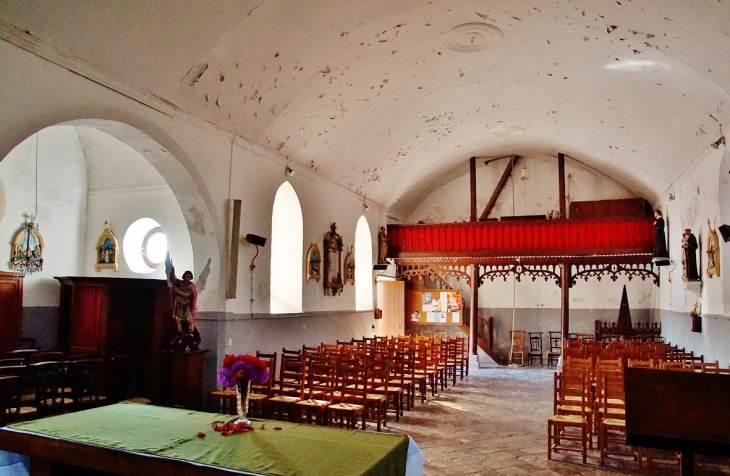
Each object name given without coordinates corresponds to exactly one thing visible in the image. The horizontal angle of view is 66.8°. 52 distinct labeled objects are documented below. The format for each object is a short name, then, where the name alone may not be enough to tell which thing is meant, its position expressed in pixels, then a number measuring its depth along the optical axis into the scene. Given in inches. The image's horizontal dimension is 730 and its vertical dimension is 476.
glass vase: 156.2
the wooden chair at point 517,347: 714.2
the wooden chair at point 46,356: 337.2
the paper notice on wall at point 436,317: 725.3
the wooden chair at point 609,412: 234.5
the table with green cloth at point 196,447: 124.5
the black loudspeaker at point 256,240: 377.4
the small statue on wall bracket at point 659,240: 501.0
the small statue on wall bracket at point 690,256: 401.7
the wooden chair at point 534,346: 708.0
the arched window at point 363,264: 607.8
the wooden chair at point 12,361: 311.3
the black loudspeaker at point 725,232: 330.3
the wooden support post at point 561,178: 658.8
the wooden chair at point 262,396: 297.0
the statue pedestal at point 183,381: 325.7
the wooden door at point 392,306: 664.4
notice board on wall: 722.2
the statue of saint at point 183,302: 331.3
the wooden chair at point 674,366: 295.0
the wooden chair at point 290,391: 293.0
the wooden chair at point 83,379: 286.5
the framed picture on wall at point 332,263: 503.8
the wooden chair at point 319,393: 283.7
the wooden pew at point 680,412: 130.0
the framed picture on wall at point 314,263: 472.7
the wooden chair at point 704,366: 295.3
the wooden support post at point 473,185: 678.5
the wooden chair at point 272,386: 310.5
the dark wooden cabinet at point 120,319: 386.9
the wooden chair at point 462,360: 526.1
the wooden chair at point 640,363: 304.7
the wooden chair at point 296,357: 343.4
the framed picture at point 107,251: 472.4
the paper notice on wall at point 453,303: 721.0
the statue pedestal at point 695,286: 402.4
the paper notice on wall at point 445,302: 725.9
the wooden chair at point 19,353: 358.9
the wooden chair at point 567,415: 243.1
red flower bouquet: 154.2
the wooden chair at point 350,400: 275.0
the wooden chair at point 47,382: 269.3
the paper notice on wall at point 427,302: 732.0
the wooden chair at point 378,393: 295.9
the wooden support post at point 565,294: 591.8
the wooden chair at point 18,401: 247.9
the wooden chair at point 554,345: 698.8
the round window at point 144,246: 474.9
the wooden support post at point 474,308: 638.5
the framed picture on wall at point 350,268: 548.4
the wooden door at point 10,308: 383.9
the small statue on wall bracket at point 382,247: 623.8
